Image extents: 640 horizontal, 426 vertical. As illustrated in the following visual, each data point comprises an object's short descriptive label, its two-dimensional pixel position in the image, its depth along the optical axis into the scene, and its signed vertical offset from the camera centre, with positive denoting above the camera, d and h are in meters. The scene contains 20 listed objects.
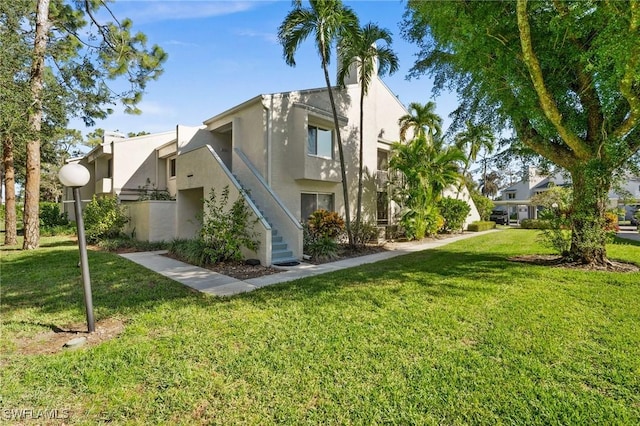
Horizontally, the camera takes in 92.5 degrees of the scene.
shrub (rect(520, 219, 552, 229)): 25.70 -0.93
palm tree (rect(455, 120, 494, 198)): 12.46 +5.13
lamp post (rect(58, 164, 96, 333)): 4.82 -0.06
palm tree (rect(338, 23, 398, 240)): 11.71 +6.42
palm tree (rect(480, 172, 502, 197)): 54.03 +5.15
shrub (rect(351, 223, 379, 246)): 13.83 -0.93
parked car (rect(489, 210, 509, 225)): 36.66 -0.69
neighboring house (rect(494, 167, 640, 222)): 39.30 +2.97
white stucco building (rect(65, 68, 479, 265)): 12.06 +2.44
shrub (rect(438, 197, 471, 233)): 21.55 +0.03
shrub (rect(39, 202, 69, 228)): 24.52 -0.15
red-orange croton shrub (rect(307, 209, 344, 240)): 12.98 -0.44
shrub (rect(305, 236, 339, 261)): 11.23 -1.34
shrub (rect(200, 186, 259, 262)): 10.15 -0.66
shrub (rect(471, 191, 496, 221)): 29.58 +0.81
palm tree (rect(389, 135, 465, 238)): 16.22 +1.94
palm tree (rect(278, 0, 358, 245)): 10.72 +6.80
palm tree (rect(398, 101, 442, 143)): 19.33 +5.99
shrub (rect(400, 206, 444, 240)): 16.73 -0.41
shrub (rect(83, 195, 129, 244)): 15.09 -0.22
